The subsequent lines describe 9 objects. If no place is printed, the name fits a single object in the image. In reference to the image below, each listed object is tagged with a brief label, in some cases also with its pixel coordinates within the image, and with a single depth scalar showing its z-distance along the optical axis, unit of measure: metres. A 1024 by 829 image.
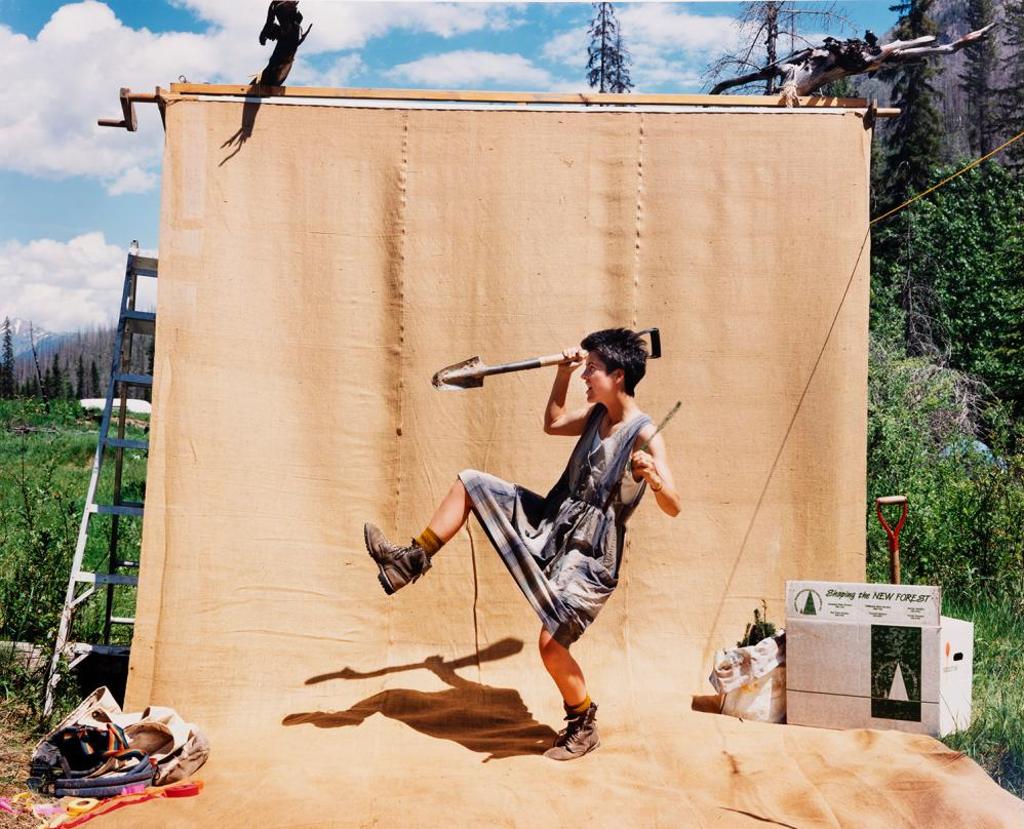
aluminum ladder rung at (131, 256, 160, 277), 4.20
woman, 3.35
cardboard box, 3.57
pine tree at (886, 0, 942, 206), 23.06
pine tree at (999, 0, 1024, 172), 22.68
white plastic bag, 3.76
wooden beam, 4.05
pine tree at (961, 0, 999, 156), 26.42
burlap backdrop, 3.95
